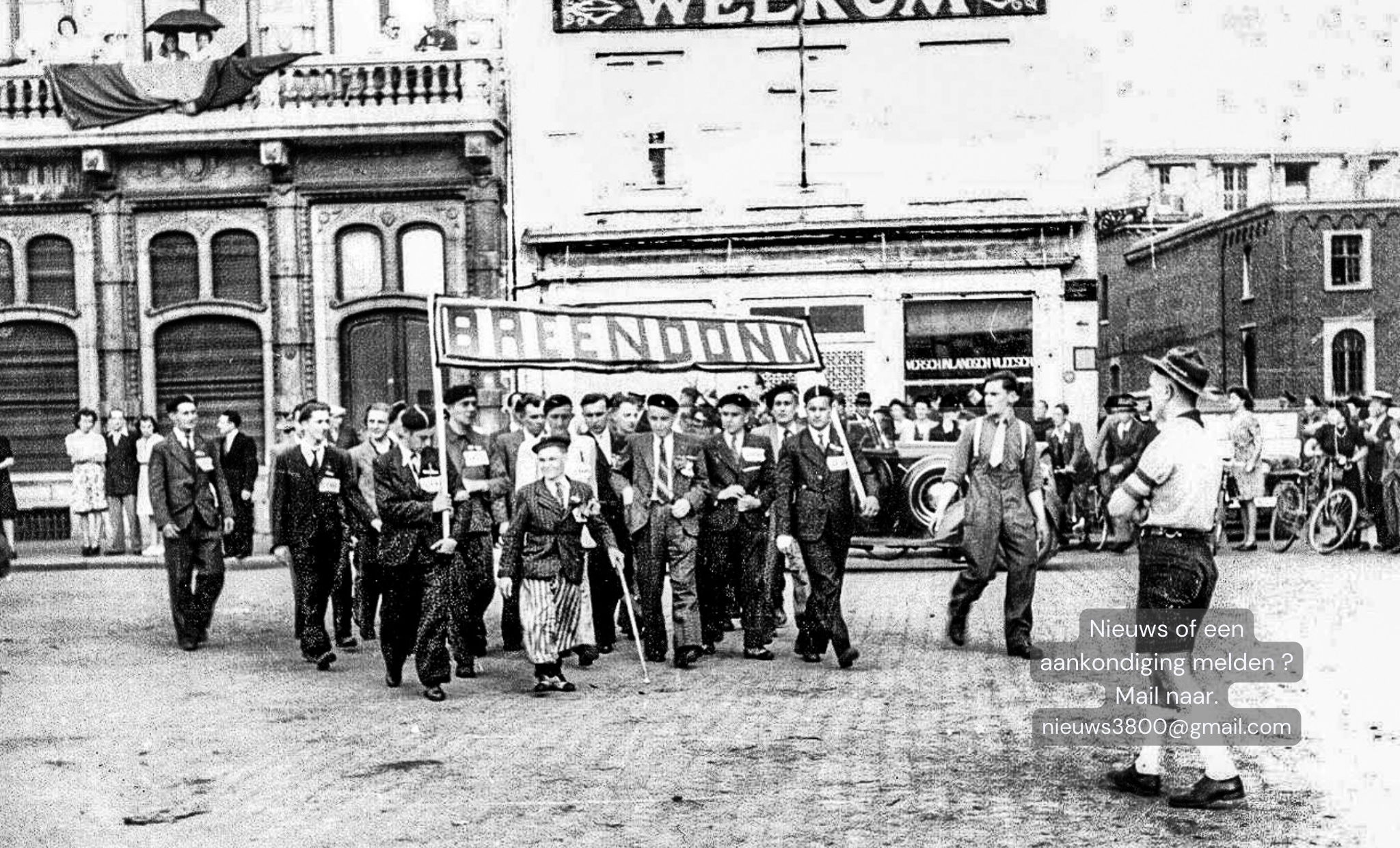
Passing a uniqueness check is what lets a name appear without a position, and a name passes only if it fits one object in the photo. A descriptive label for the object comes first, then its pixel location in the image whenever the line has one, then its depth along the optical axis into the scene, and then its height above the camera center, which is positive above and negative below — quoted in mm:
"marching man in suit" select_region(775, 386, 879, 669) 12078 -843
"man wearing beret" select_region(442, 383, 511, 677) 12047 -852
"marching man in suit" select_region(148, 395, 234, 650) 13648 -893
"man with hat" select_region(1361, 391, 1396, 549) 21047 -964
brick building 42500 +2204
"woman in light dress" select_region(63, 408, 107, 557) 23484 -882
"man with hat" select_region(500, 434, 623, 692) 11070 -1002
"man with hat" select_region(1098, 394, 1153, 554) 19797 -673
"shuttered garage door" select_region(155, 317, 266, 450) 26938 +718
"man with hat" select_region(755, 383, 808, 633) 12977 -349
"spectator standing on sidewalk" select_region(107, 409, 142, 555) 23203 -873
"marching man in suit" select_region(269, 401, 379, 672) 12570 -781
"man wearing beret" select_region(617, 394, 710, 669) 12562 -770
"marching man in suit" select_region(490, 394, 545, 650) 12422 -428
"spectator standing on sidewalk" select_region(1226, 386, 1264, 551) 20906 -857
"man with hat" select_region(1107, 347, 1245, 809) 7527 -538
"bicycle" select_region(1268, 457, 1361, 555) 20312 -1499
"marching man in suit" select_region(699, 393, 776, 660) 12719 -921
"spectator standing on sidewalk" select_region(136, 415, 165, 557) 21650 -1166
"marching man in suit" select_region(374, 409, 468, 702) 11180 -880
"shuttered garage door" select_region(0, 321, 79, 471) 27109 +343
